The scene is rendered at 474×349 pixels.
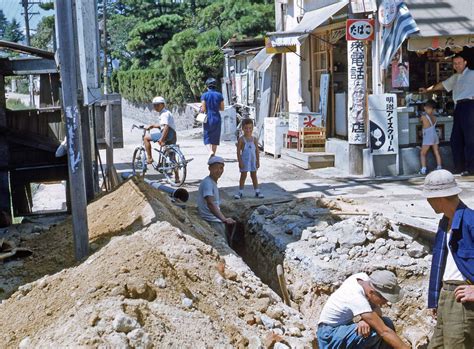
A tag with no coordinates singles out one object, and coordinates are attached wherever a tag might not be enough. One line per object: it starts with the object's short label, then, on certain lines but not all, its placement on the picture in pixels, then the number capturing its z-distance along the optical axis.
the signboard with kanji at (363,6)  14.20
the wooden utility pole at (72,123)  7.05
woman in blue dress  14.68
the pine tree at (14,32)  76.80
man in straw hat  5.08
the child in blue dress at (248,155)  11.88
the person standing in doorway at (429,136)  13.59
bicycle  13.67
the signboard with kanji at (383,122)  13.80
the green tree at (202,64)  32.91
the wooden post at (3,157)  10.61
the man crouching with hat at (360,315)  6.01
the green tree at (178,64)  36.32
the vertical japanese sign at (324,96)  17.44
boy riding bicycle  13.78
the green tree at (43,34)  49.71
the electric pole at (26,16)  38.16
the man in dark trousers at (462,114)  13.07
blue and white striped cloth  13.20
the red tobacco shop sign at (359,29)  14.14
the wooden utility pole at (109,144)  13.27
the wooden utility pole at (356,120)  14.26
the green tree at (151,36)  42.91
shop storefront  13.54
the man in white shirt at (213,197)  9.55
